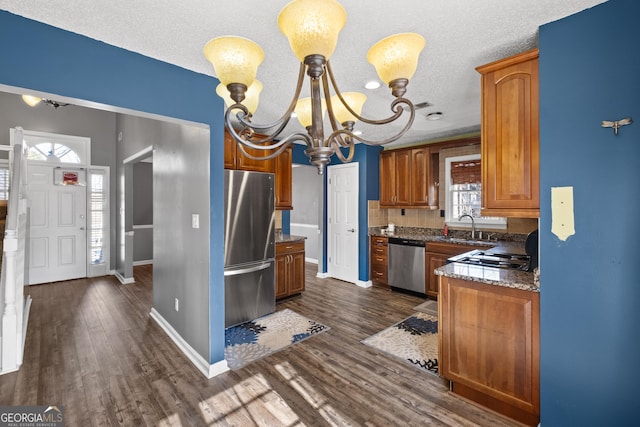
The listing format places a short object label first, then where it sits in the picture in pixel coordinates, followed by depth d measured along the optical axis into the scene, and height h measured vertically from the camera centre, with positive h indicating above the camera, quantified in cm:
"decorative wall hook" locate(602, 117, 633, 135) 147 +46
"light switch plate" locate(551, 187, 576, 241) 165 +0
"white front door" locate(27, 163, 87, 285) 514 -21
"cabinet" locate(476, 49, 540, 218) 183 +50
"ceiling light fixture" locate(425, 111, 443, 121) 331 +114
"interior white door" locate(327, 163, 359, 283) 516 -12
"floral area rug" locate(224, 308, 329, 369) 274 -128
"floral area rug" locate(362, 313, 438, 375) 262 -129
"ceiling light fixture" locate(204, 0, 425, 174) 95 +58
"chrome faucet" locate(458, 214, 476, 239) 429 -21
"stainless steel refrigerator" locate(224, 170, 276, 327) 330 -36
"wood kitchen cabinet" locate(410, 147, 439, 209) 461 +58
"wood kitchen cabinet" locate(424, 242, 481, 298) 405 -62
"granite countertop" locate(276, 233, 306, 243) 421 -35
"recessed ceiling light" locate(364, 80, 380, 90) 242 +109
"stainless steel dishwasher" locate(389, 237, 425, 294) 439 -77
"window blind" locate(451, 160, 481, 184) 434 +63
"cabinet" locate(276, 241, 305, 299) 416 -78
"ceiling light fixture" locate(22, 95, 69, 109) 347 +186
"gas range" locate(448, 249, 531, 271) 232 -41
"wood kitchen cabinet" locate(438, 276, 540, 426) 181 -88
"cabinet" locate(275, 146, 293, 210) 425 +52
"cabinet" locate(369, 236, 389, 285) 483 -75
